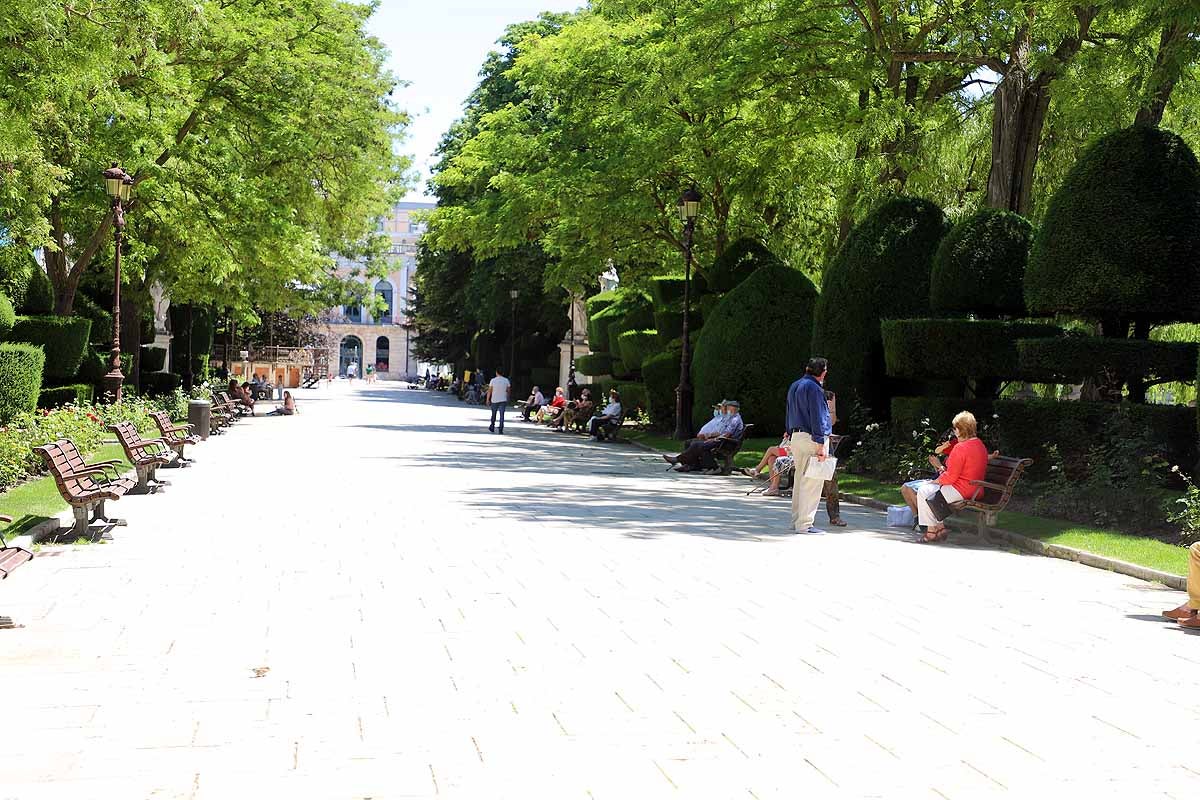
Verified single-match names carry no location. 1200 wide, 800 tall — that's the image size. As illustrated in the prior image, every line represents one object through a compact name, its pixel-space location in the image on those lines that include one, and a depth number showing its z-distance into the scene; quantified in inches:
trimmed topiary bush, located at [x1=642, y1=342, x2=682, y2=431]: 1302.9
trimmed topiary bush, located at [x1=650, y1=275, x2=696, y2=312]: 1406.3
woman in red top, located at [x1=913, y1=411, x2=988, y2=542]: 537.3
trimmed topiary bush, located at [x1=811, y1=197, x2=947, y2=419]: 863.1
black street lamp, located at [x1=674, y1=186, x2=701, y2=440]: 1144.2
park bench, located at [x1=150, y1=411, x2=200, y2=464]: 821.9
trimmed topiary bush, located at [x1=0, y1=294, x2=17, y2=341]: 933.2
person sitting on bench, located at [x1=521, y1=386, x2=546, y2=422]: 1839.3
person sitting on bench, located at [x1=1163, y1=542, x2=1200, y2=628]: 343.3
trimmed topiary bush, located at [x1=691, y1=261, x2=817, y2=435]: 1068.5
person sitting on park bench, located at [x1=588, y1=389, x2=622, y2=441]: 1310.3
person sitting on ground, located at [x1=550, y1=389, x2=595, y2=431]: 1469.0
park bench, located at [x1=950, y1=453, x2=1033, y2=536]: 537.6
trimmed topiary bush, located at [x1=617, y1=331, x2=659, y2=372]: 1513.3
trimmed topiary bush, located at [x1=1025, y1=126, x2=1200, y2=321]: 639.1
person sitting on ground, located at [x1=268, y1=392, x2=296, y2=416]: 1823.3
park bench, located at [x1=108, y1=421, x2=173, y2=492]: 641.0
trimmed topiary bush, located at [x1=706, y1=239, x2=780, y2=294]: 1233.4
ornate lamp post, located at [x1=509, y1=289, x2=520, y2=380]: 2497.5
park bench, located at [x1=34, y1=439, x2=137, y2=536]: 458.3
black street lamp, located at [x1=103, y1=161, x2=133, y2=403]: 986.7
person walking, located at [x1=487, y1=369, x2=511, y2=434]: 1336.1
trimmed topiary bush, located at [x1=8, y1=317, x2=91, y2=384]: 1061.8
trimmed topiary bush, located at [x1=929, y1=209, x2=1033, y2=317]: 762.8
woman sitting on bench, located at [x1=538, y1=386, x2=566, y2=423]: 1619.1
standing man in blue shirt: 546.6
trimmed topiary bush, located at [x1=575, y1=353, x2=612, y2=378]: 1799.1
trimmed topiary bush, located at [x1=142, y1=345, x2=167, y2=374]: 1578.5
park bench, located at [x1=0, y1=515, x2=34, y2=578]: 322.3
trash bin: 1137.4
